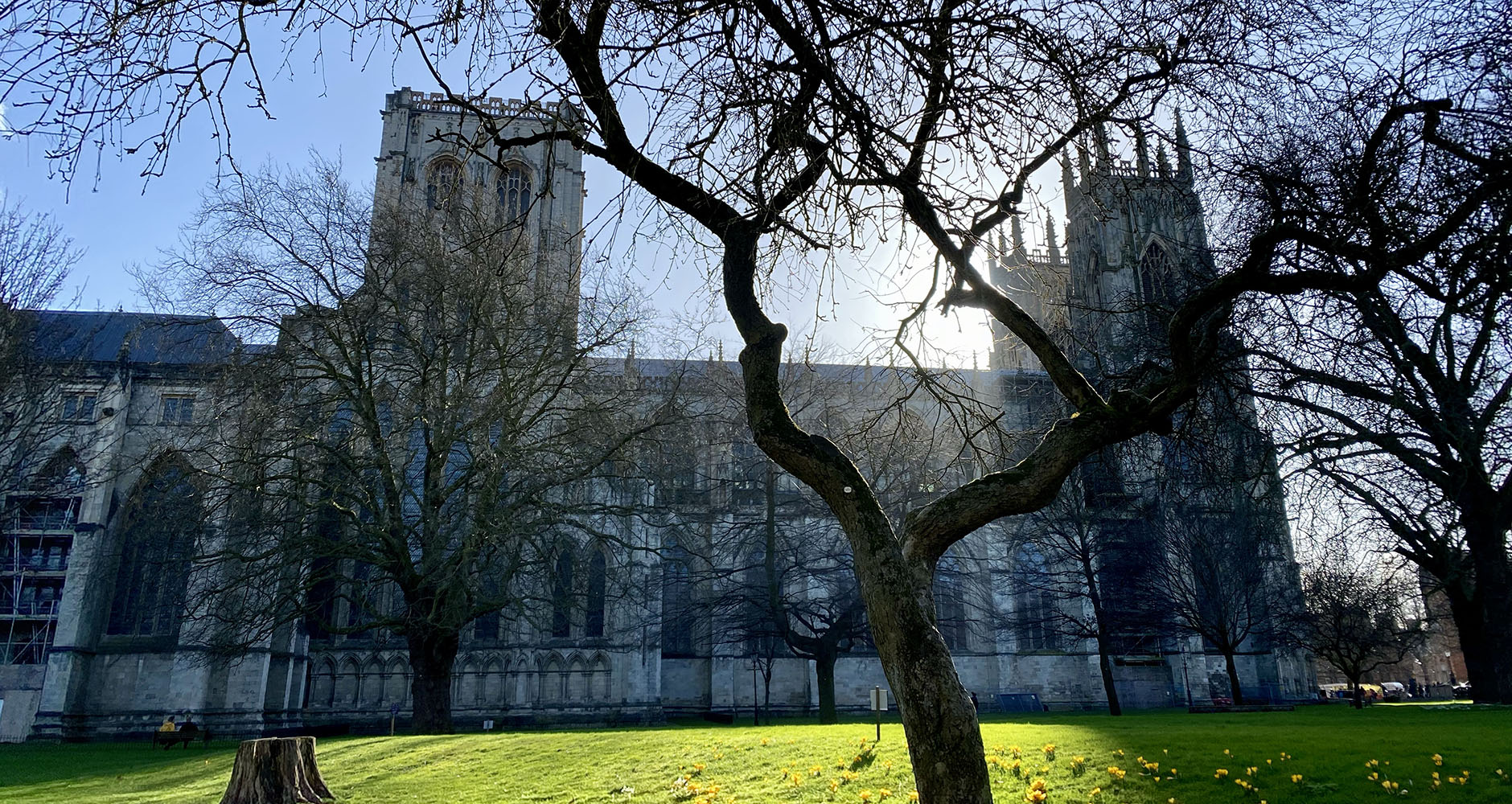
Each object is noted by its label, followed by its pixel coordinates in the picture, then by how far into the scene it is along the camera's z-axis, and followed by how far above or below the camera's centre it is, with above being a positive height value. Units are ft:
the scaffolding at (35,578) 105.19 +10.28
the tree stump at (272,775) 28.04 -3.20
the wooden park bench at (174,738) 71.41 -5.29
